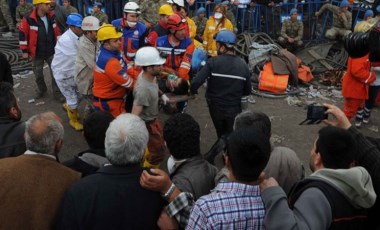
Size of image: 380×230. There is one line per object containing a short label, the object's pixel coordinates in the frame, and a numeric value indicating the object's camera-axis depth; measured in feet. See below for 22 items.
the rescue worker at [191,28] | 27.63
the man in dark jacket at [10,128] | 10.16
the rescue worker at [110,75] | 15.75
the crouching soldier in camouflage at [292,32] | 32.45
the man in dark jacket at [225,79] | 15.52
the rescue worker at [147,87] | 14.67
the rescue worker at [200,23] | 32.55
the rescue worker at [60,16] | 26.47
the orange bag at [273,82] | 26.05
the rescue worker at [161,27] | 21.33
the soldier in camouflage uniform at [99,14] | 33.36
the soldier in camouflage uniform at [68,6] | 32.76
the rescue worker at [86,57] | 18.28
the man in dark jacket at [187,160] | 8.54
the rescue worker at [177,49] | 18.11
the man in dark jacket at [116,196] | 7.45
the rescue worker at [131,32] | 21.39
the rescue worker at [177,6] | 24.63
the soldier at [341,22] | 32.83
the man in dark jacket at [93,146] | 9.20
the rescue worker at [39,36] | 22.35
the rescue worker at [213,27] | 29.04
